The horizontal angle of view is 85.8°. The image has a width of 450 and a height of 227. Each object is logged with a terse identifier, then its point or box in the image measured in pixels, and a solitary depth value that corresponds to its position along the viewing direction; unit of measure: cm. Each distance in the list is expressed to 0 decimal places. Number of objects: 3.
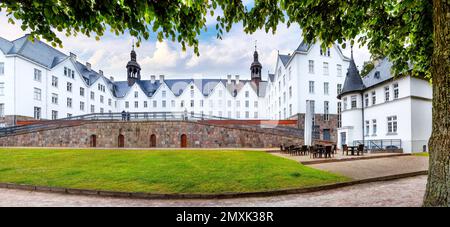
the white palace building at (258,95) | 2444
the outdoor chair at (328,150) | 1708
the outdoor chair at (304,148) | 1952
